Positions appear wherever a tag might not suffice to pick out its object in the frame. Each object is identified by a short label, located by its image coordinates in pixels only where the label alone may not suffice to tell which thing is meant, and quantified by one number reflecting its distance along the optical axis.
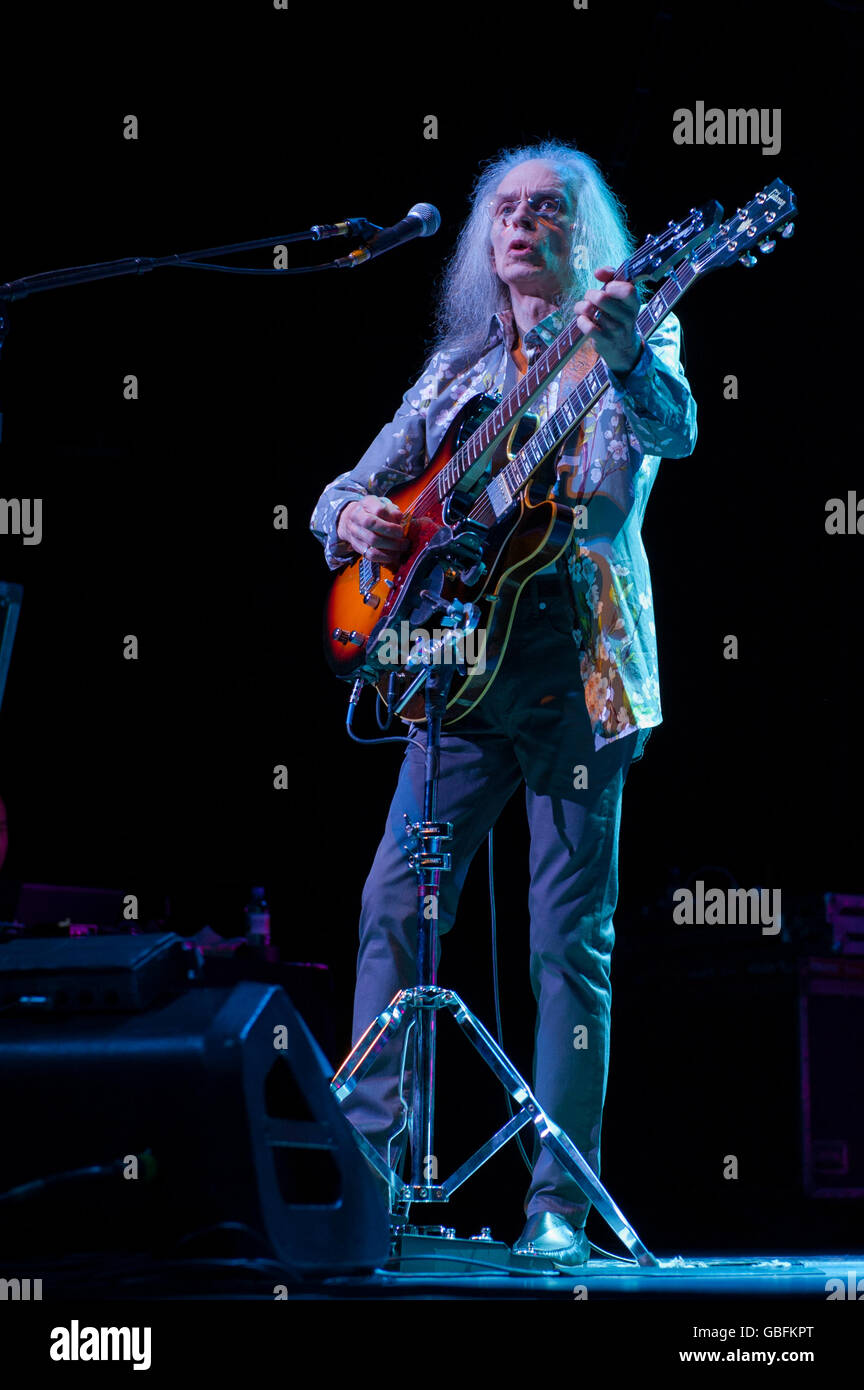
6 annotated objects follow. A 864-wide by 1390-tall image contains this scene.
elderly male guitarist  2.45
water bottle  4.23
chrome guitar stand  2.17
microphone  2.67
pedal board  1.97
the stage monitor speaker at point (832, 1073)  3.97
